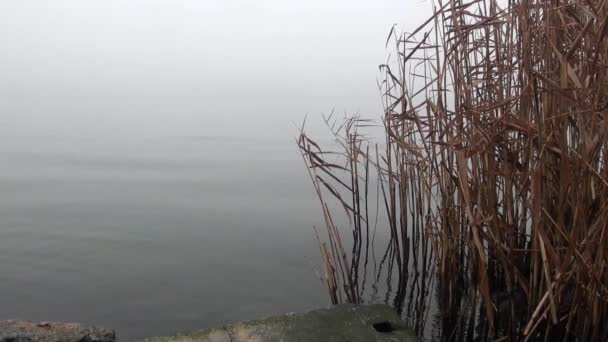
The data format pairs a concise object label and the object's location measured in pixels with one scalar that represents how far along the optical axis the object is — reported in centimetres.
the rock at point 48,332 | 211
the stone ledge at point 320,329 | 183
